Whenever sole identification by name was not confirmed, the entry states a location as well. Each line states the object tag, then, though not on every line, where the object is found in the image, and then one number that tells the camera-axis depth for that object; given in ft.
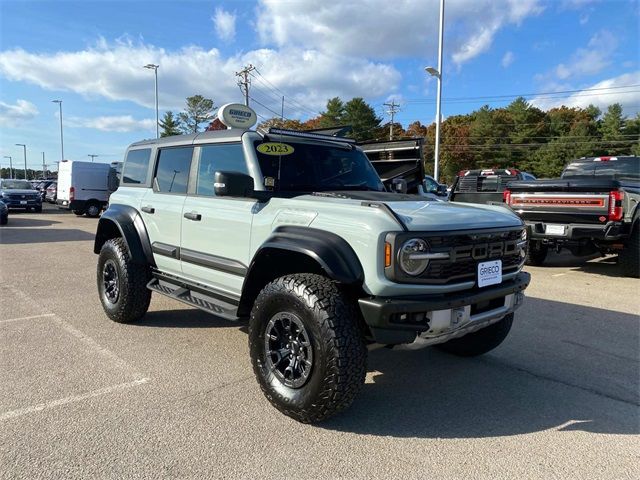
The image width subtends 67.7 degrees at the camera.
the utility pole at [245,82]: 134.31
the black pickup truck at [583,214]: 25.11
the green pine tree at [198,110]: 175.83
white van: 68.74
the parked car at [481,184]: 33.40
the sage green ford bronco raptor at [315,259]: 9.45
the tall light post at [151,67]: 112.43
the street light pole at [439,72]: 69.82
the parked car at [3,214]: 53.88
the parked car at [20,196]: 73.15
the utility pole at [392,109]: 224.53
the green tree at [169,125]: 181.37
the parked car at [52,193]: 85.30
